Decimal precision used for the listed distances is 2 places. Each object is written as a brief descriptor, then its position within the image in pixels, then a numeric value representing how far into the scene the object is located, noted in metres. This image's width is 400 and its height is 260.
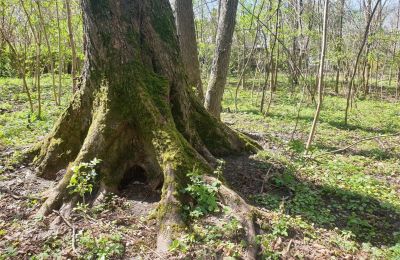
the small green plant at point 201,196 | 3.51
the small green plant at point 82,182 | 3.40
